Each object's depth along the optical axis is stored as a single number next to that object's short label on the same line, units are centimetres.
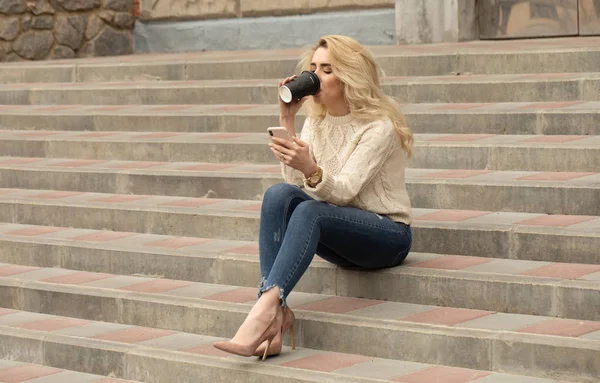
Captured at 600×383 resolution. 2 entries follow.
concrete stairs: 428
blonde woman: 426
